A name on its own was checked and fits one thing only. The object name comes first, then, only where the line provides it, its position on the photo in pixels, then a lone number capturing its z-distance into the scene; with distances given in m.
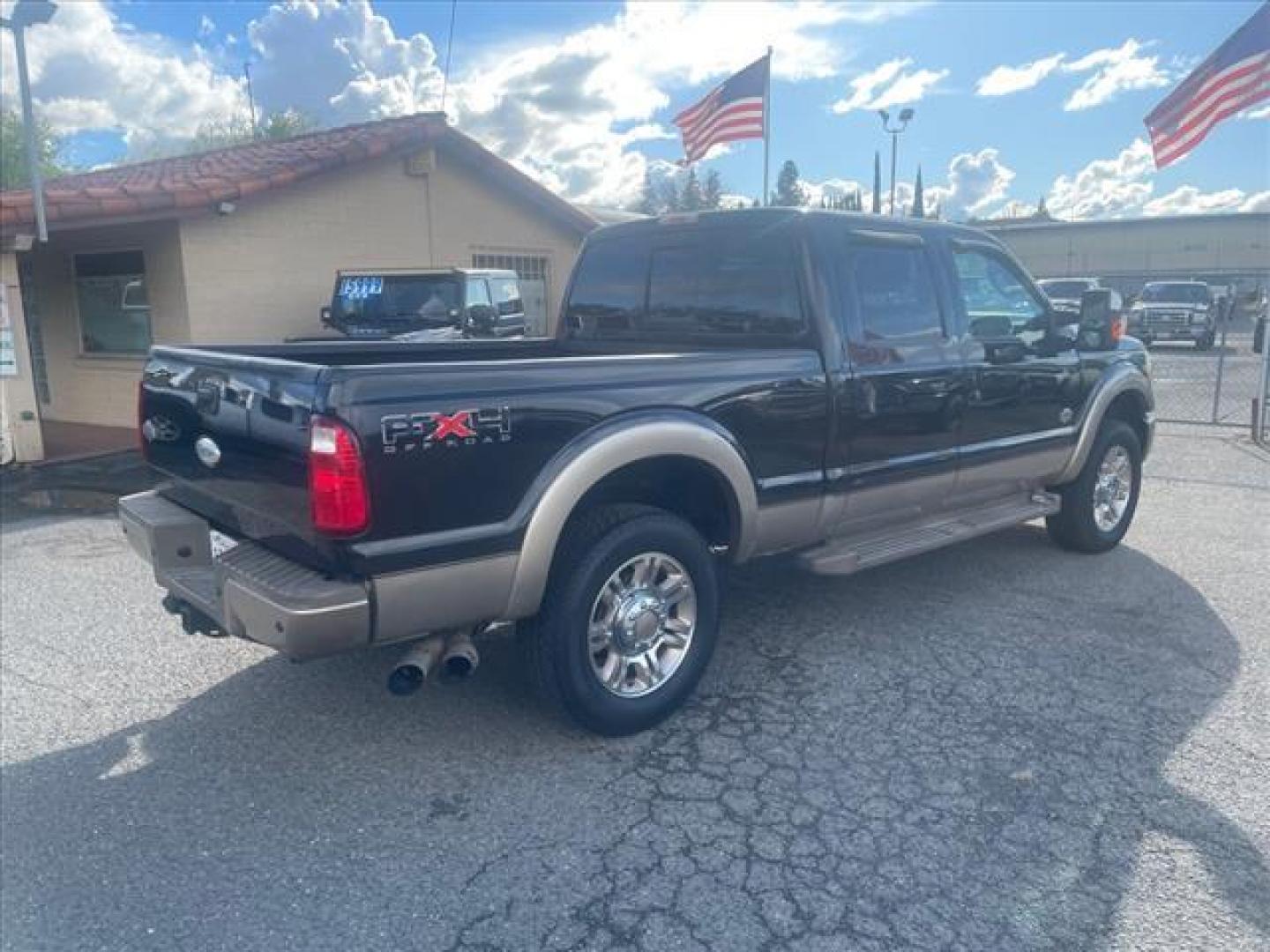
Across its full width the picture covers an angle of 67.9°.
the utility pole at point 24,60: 8.00
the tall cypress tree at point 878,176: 45.93
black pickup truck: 2.97
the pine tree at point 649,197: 76.49
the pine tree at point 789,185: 75.75
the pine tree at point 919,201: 50.56
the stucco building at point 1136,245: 46.53
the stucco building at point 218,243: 9.97
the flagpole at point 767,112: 12.27
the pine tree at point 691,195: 71.31
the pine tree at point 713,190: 74.75
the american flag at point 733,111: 12.28
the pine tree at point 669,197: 76.09
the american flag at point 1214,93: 9.66
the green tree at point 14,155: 33.94
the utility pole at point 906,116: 32.47
